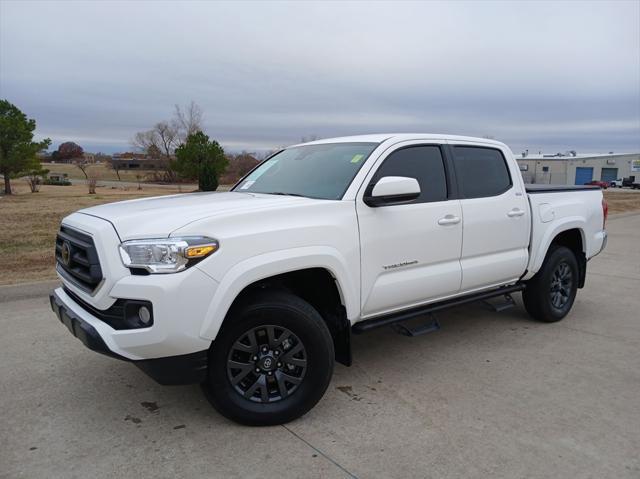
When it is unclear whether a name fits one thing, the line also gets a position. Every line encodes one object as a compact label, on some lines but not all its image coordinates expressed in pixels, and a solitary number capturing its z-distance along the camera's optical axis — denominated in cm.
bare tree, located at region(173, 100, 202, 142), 5716
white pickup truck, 301
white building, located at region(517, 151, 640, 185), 7450
